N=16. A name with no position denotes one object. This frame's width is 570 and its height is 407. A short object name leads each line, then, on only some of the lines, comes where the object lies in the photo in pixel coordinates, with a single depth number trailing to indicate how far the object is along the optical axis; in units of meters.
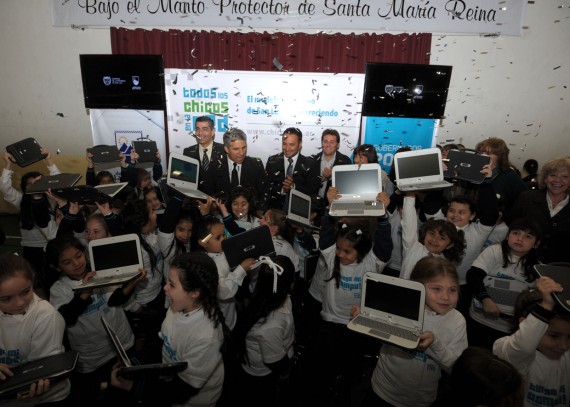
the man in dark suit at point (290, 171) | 4.45
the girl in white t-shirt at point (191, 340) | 1.76
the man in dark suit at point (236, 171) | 4.35
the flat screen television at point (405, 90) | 5.20
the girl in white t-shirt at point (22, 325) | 1.79
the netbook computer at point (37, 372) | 1.60
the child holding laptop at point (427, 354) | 1.94
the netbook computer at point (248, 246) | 2.33
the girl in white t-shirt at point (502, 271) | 2.53
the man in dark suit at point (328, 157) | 4.47
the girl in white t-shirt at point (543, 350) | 1.63
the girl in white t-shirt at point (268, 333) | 2.17
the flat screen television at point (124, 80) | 5.50
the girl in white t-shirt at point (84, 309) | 2.22
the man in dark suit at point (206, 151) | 4.56
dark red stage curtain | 5.27
